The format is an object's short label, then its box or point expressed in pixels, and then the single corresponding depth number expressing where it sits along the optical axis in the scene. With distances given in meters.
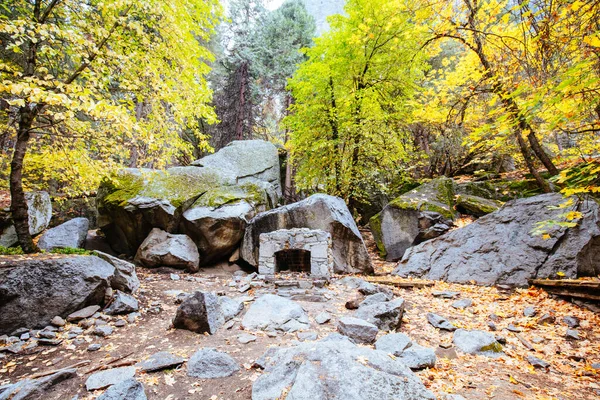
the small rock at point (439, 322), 3.86
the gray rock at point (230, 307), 4.27
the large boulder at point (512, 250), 4.78
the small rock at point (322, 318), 4.11
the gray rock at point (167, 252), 7.34
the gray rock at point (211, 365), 2.71
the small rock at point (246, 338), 3.46
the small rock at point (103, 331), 3.62
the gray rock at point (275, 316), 3.93
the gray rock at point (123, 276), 4.82
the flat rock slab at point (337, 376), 1.88
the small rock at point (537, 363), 2.90
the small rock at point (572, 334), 3.38
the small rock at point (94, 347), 3.26
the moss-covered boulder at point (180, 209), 7.82
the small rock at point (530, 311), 4.05
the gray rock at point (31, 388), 2.28
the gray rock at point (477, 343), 3.23
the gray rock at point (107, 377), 2.46
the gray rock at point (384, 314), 3.82
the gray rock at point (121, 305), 4.23
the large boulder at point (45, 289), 3.50
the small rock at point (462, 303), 4.59
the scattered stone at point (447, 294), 5.07
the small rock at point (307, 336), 3.53
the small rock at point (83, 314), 3.88
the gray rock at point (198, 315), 3.73
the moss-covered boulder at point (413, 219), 7.95
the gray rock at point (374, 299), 4.54
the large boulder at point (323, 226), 7.59
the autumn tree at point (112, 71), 3.88
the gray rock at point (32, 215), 7.66
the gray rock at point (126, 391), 2.13
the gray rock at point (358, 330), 3.38
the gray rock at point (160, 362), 2.74
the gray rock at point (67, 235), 7.55
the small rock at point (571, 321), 3.64
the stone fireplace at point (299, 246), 6.94
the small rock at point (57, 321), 3.70
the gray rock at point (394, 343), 3.03
